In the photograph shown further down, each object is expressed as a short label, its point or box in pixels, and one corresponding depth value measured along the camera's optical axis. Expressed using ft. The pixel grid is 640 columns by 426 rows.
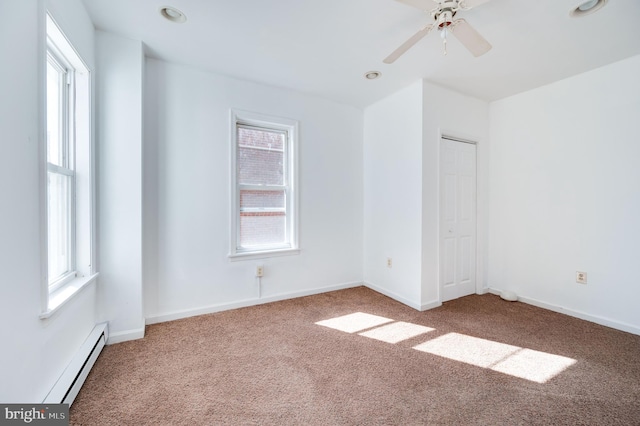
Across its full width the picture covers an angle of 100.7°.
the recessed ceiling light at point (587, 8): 5.96
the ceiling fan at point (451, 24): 5.23
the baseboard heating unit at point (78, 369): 4.82
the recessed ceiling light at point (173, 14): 6.40
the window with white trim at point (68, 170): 5.88
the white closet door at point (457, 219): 10.68
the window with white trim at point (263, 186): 10.18
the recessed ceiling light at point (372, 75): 9.30
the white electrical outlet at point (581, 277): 9.16
